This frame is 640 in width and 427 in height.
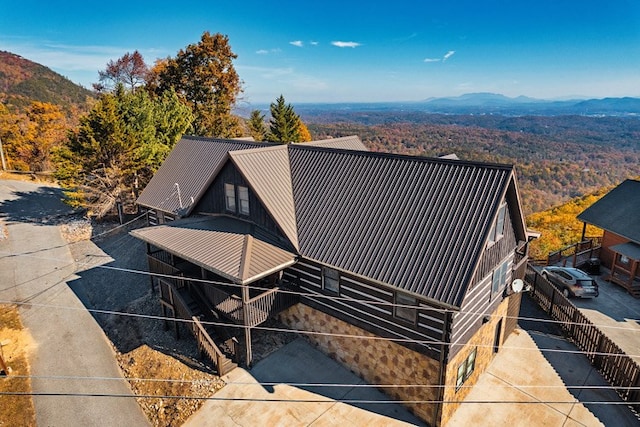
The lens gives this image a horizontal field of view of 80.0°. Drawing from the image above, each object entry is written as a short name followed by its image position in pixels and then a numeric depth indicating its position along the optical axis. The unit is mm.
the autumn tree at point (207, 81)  44188
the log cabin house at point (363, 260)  12453
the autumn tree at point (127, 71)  55625
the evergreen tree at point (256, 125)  49656
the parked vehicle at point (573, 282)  20703
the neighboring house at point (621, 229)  21609
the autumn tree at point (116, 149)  28359
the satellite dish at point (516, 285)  15227
